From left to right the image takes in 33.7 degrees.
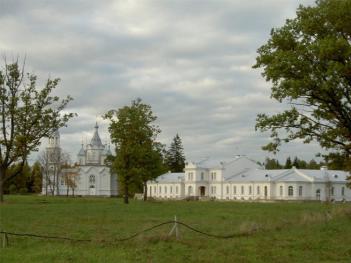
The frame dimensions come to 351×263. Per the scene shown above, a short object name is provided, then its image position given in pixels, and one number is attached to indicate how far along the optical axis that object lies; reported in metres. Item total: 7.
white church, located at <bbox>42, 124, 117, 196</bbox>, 135.62
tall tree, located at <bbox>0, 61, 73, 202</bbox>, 49.62
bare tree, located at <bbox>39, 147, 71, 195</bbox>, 116.75
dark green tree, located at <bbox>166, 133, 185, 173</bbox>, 145.46
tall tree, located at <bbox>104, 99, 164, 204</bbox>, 65.88
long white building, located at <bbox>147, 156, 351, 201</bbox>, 106.06
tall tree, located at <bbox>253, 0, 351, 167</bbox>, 25.97
